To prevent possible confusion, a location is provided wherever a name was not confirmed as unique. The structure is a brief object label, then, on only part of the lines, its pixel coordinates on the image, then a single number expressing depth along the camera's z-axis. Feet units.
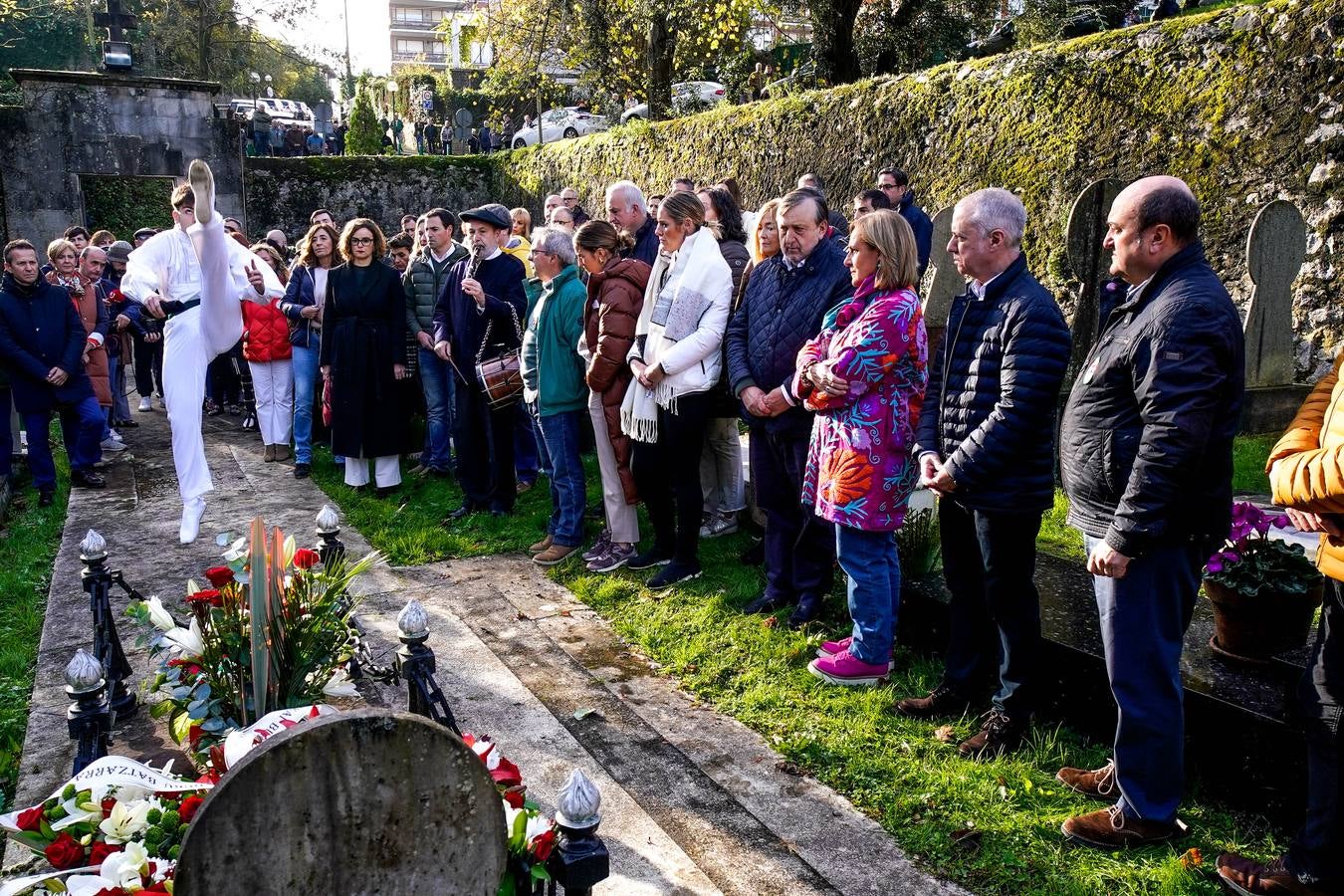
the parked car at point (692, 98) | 69.72
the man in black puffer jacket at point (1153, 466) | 9.39
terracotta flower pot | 11.86
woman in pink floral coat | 13.82
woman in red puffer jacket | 29.19
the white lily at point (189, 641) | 10.65
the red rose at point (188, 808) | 7.98
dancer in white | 21.02
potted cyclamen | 11.85
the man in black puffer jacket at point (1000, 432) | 11.73
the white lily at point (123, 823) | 8.00
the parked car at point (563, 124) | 94.43
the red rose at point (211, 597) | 10.63
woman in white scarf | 17.97
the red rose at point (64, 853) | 7.72
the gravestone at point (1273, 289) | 23.71
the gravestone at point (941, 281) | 25.03
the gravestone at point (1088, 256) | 23.06
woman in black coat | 26.13
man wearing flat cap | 23.91
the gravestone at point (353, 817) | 6.51
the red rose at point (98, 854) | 7.79
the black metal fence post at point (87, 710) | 10.09
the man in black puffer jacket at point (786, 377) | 16.03
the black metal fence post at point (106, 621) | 13.58
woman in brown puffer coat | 19.42
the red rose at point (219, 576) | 10.80
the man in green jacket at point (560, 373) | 21.02
